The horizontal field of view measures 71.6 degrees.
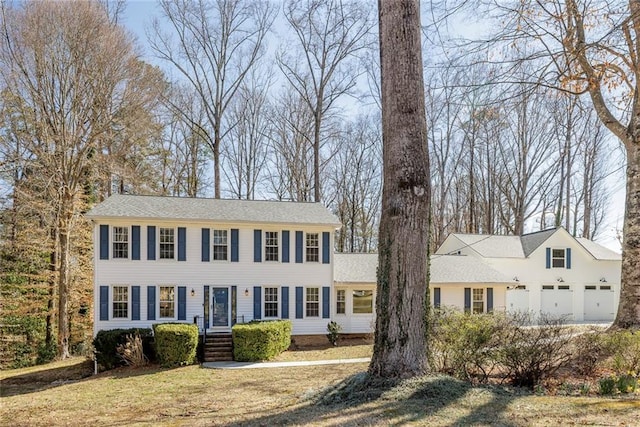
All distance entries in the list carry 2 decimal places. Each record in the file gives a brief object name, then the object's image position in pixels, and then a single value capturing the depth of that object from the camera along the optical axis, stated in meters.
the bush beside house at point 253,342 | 14.73
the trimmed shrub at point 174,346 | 14.05
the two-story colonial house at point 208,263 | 15.94
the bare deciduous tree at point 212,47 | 23.69
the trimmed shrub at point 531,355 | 6.64
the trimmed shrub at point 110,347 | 14.56
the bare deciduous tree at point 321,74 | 23.92
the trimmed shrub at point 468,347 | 6.93
